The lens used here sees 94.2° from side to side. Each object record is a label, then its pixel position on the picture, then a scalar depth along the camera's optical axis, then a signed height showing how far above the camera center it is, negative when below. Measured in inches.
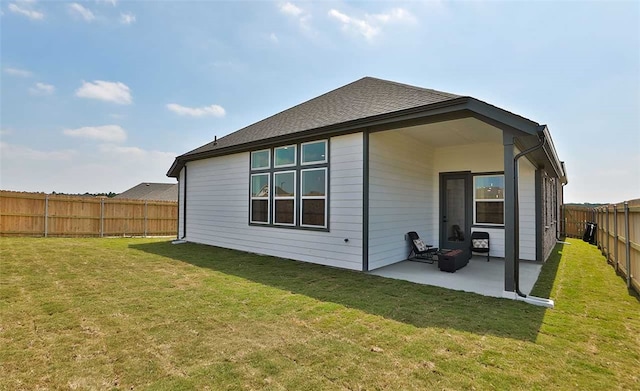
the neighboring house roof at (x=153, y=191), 1054.4 +45.1
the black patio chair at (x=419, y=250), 290.2 -44.7
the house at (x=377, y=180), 221.8 +25.3
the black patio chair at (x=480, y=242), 303.7 -37.4
